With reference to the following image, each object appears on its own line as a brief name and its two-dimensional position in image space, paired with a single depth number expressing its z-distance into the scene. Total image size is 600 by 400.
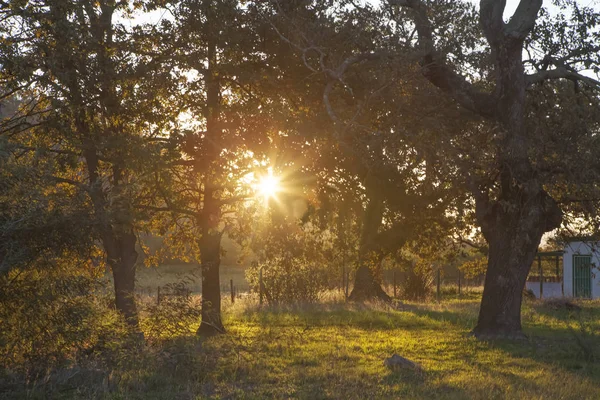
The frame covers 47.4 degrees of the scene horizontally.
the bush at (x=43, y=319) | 10.70
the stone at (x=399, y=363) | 12.64
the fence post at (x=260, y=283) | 29.10
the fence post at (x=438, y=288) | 36.28
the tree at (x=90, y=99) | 15.73
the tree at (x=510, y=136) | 16.62
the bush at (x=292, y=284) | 29.05
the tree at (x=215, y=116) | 17.59
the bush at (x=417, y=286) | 35.12
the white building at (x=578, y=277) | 36.65
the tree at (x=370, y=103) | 15.90
